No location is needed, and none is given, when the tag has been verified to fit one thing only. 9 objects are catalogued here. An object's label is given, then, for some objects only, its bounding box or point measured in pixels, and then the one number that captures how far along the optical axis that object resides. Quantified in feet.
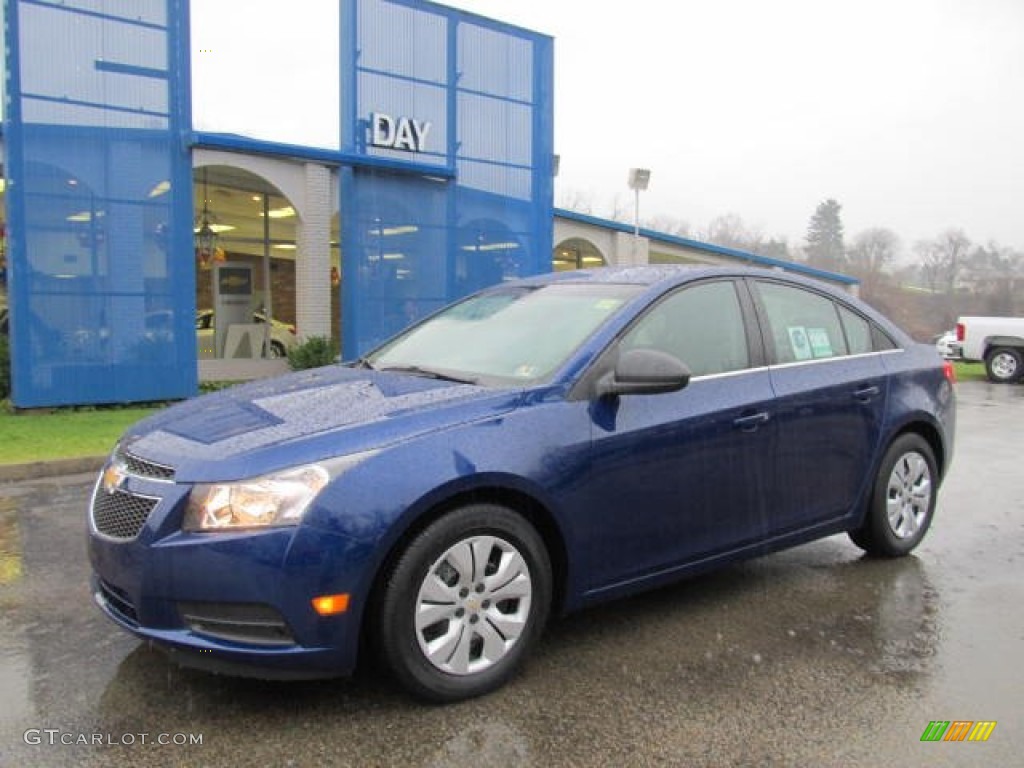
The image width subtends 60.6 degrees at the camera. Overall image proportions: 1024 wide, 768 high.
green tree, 343.85
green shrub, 47.73
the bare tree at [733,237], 221.33
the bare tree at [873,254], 229.66
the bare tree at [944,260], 226.17
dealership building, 36.40
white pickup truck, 63.67
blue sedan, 9.53
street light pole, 60.70
